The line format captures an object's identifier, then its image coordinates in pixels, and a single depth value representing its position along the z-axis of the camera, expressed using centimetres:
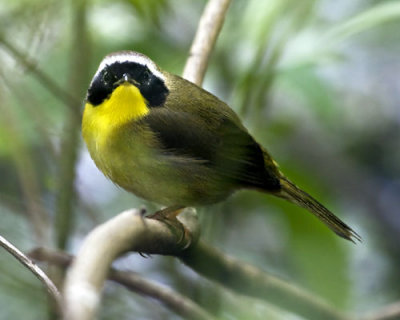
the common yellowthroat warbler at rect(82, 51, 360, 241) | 506
